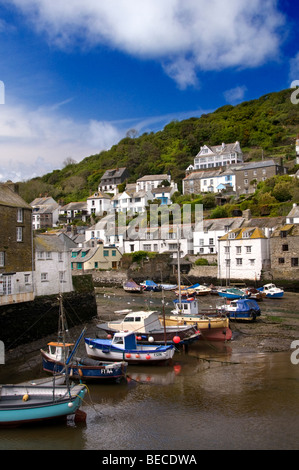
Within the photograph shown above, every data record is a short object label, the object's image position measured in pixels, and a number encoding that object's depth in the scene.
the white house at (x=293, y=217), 54.66
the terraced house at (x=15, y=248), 25.81
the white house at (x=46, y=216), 100.12
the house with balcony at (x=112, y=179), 117.69
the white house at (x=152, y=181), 102.06
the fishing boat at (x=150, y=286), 54.55
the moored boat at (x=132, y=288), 53.50
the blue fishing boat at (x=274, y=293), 45.09
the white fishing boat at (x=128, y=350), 21.74
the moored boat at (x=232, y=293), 42.97
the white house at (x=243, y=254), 52.44
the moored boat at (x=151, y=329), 24.48
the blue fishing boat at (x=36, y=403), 14.20
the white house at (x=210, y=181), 88.00
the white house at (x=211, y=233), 60.25
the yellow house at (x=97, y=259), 63.78
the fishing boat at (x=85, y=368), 18.91
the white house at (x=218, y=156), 102.06
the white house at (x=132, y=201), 90.00
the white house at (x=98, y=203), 98.19
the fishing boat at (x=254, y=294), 43.47
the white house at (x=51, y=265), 28.91
